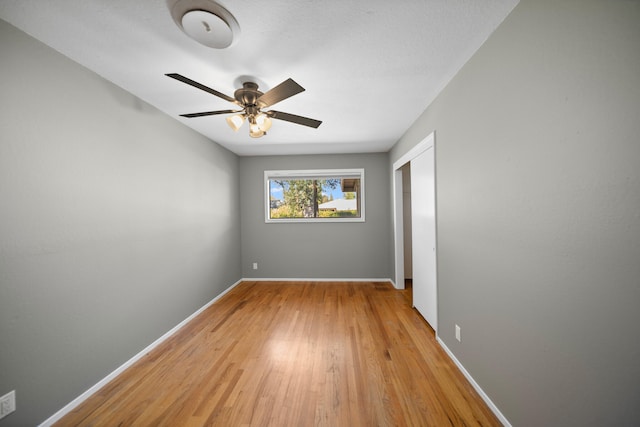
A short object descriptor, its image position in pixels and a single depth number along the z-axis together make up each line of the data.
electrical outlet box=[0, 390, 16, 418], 1.24
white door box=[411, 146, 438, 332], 2.46
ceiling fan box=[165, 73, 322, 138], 1.65
